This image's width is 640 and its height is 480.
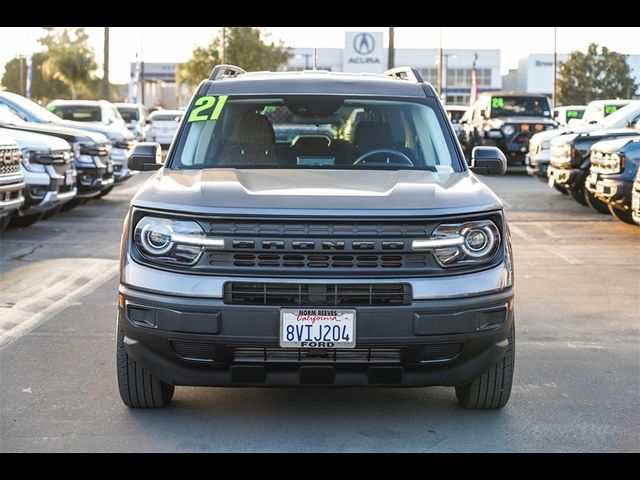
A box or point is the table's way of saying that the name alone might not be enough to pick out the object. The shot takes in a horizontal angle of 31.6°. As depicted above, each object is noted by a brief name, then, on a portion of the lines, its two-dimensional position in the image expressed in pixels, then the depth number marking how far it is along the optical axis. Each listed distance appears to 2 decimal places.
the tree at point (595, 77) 71.75
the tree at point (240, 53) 74.62
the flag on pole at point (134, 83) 62.47
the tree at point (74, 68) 73.44
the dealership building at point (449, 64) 111.38
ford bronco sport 5.02
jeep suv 27.67
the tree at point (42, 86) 86.78
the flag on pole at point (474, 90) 49.83
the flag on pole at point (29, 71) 55.66
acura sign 97.81
